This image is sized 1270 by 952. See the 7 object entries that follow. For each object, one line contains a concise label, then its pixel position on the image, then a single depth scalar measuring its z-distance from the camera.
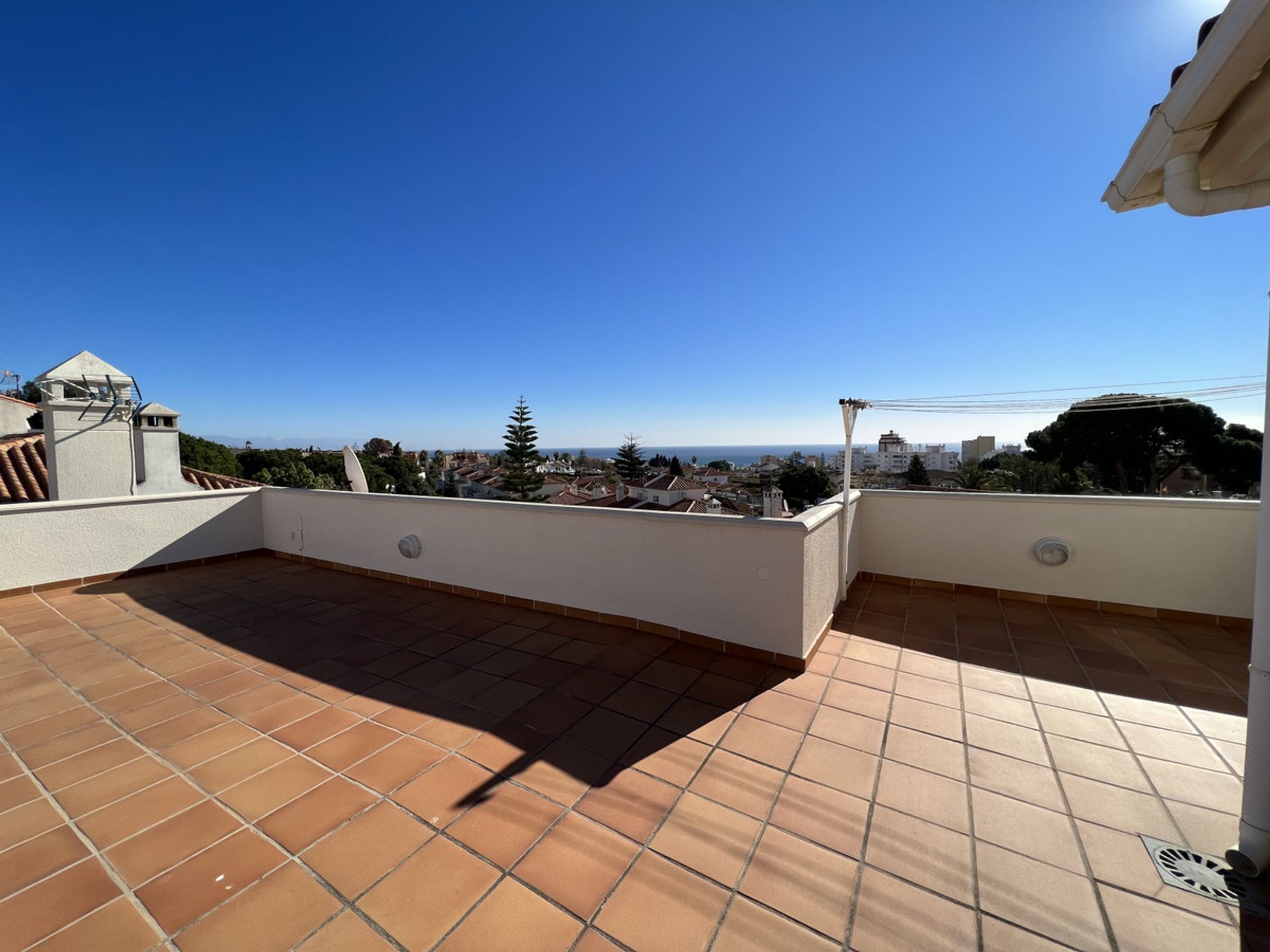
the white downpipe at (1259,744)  1.30
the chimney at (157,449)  5.87
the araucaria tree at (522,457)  23.62
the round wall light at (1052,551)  3.52
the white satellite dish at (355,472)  5.11
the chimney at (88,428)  4.73
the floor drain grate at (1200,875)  1.26
